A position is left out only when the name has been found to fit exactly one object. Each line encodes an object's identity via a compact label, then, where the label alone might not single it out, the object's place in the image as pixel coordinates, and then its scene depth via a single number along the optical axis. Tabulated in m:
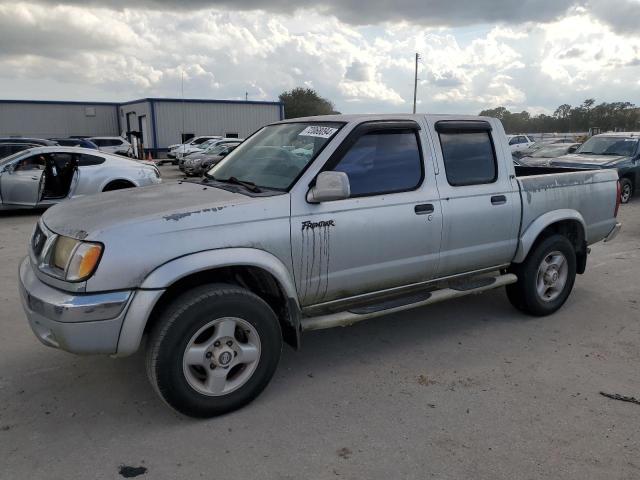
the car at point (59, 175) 10.54
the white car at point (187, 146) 28.86
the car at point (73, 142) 20.77
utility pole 44.89
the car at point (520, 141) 31.38
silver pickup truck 2.91
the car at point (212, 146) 21.02
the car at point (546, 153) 15.12
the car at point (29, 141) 14.29
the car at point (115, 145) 27.20
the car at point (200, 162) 19.00
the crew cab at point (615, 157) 12.36
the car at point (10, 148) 13.59
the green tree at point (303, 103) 68.94
